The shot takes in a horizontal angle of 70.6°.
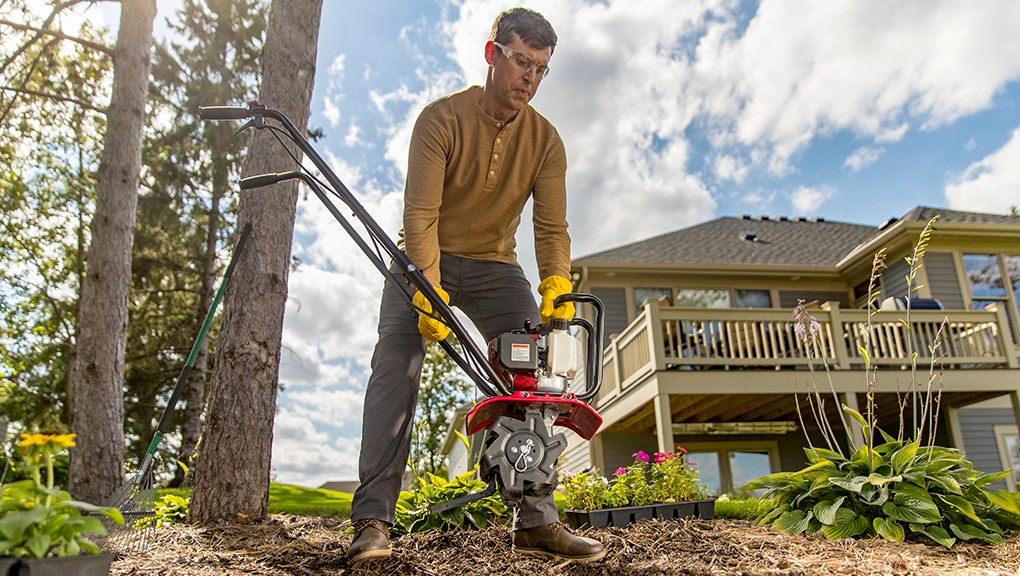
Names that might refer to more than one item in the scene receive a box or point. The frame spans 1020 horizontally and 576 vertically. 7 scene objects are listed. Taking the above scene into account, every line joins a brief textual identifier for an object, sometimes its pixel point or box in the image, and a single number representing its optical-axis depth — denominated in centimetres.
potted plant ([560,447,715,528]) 395
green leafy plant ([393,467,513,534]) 340
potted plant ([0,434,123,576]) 161
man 262
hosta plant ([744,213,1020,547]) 350
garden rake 291
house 1026
